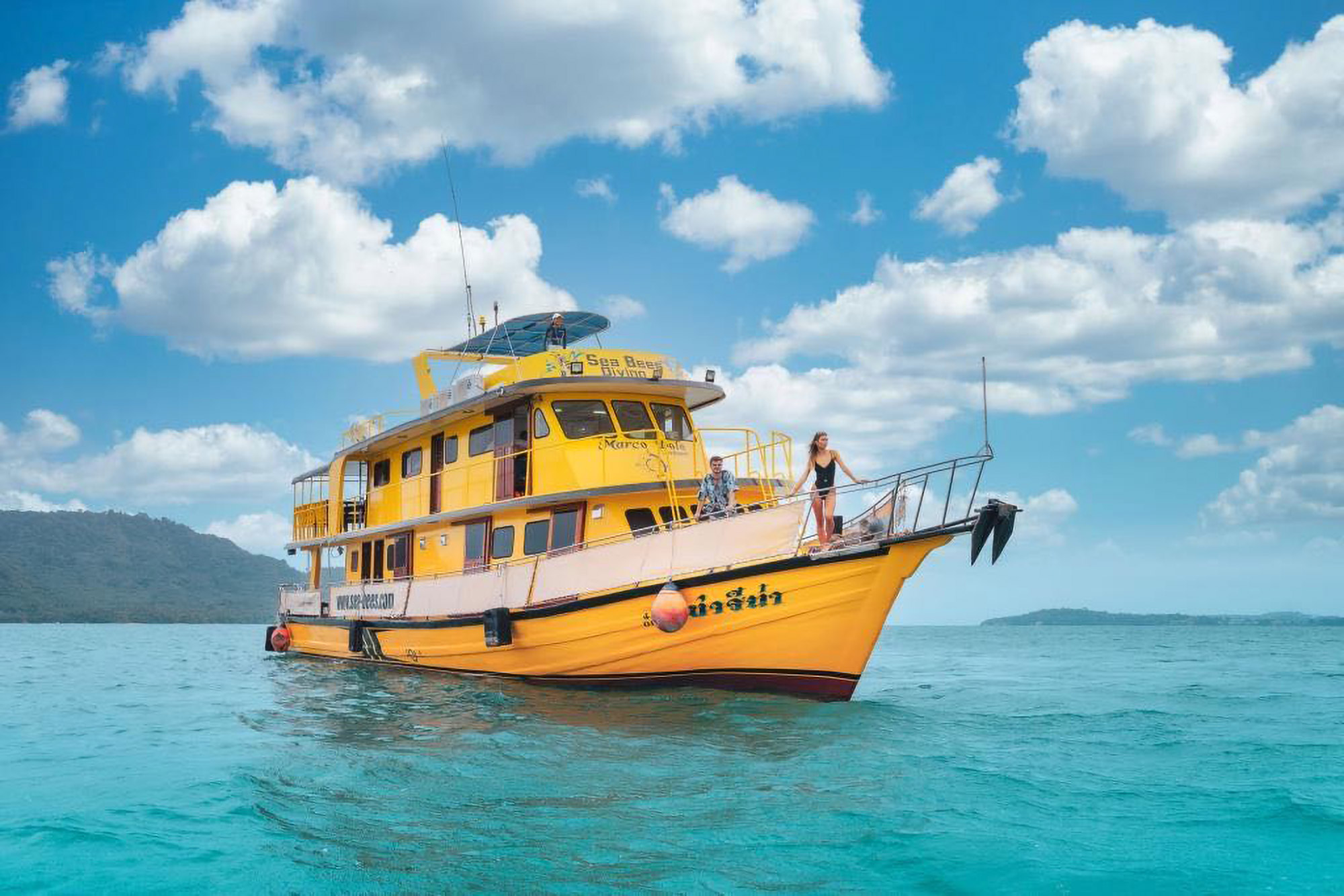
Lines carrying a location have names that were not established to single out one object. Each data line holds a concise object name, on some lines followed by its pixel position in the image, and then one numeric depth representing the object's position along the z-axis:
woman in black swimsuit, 12.32
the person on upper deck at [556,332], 18.72
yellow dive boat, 12.12
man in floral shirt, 13.46
